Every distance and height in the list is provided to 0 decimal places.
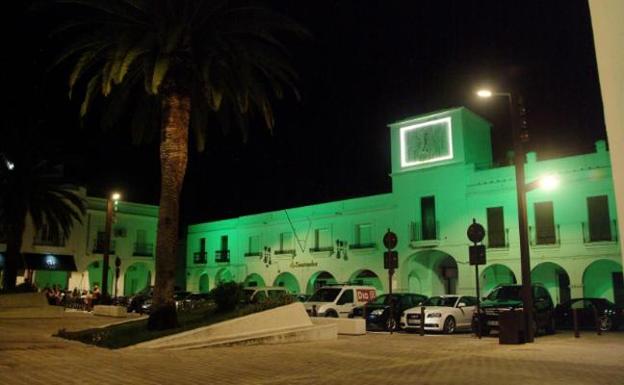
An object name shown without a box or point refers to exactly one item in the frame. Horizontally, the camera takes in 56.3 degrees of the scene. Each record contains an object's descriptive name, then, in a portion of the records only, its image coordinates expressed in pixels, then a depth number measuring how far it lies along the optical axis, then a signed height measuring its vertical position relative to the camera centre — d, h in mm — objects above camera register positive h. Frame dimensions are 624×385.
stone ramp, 15102 -1183
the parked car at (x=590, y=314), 25353 -1175
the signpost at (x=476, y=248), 19625 +1350
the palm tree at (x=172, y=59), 16703 +6950
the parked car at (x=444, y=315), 23469 -1081
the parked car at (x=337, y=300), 26219 -471
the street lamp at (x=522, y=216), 17781 +2256
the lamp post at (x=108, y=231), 30500 +3132
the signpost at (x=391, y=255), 21928 +1273
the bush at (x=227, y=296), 18656 -170
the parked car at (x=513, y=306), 20500 -640
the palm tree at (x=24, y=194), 32031 +5594
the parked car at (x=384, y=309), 25078 -856
